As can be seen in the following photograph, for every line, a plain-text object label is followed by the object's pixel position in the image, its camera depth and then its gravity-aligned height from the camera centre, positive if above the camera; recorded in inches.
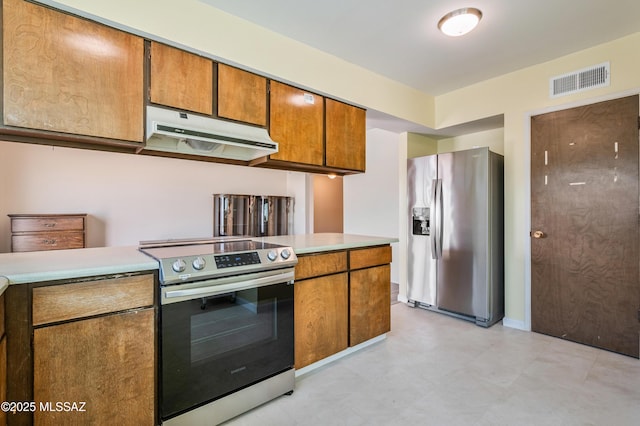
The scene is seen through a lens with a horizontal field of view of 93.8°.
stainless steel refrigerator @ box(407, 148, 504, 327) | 123.2 -8.9
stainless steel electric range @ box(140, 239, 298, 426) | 60.6 -26.1
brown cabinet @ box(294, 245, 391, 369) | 85.6 -27.6
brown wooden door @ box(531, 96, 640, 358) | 98.1 -4.2
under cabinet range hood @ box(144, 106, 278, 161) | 73.7 +20.8
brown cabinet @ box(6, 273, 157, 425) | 49.1 -24.3
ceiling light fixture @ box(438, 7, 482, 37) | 83.2 +54.9
